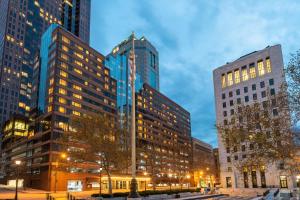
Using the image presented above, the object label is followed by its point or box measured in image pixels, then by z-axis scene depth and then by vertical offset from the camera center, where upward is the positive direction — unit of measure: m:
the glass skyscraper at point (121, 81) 146.74 +44.76
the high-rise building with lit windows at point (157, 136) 162.00 +17.52
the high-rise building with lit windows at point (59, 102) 99.50 +25.06
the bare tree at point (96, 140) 47.75 +4.39
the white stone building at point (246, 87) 90.94 +25.55
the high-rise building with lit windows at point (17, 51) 166.25 +70.01
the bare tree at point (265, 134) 29.19 +3.06
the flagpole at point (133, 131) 27.81 +3.44
